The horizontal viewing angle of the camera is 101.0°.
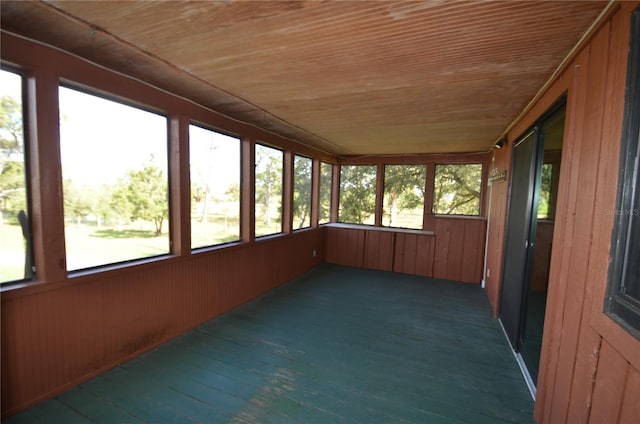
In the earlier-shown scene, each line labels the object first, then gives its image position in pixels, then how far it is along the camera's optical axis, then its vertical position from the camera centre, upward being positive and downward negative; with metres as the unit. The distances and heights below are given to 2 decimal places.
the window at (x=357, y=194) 5.99 +0.06
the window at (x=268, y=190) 3.92 +0.06
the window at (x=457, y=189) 5.20 +0.23
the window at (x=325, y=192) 5.78 +0.07
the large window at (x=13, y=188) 1.68 -0.03
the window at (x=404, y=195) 5.52 +0.06
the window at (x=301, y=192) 4.82 +0.05
